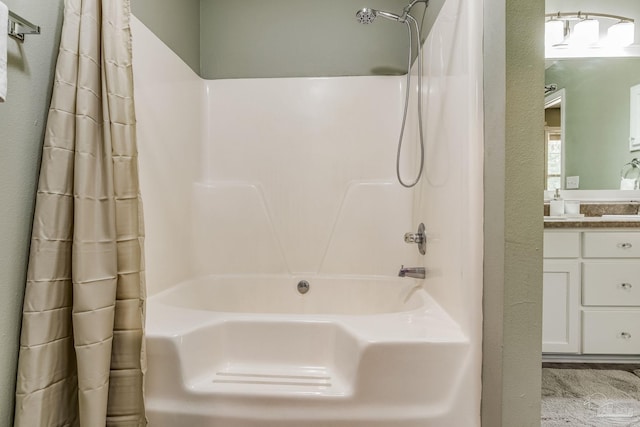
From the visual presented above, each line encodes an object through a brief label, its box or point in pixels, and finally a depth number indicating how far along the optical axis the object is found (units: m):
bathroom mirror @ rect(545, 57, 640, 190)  2.59
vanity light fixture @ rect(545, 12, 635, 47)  2.47
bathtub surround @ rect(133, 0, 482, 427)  2.18
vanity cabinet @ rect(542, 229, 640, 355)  2.16
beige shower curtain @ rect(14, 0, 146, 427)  0.95
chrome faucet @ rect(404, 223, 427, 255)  1.77
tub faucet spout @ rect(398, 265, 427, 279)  1.75
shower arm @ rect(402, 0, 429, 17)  1.75
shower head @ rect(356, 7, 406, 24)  1.85
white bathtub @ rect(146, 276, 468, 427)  1.11
